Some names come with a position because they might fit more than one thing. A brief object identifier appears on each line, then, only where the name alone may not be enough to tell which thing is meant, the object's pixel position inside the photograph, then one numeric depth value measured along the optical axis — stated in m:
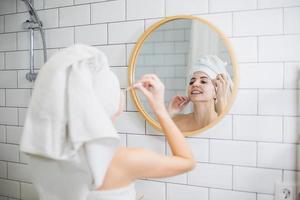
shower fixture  1.52
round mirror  1.21
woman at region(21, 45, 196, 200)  0.75
